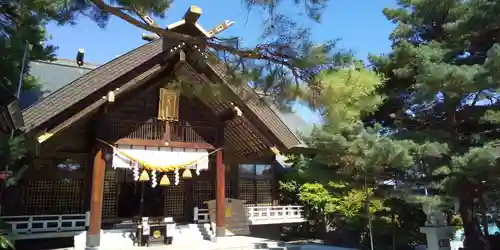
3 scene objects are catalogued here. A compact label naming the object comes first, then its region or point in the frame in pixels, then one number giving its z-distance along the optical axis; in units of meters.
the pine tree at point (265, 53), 4.84
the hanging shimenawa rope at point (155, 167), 9.52
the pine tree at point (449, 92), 7.47
